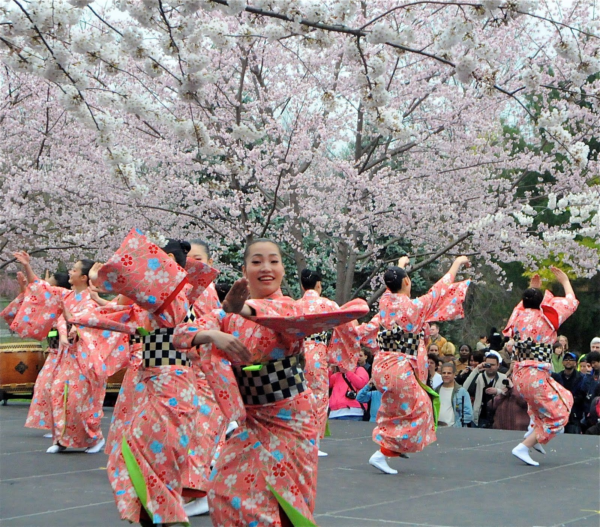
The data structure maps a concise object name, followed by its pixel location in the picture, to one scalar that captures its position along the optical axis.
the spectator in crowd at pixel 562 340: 12.32
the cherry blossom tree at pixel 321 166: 13.61
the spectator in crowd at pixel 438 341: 13.54
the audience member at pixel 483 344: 15.41
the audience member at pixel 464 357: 12.69
